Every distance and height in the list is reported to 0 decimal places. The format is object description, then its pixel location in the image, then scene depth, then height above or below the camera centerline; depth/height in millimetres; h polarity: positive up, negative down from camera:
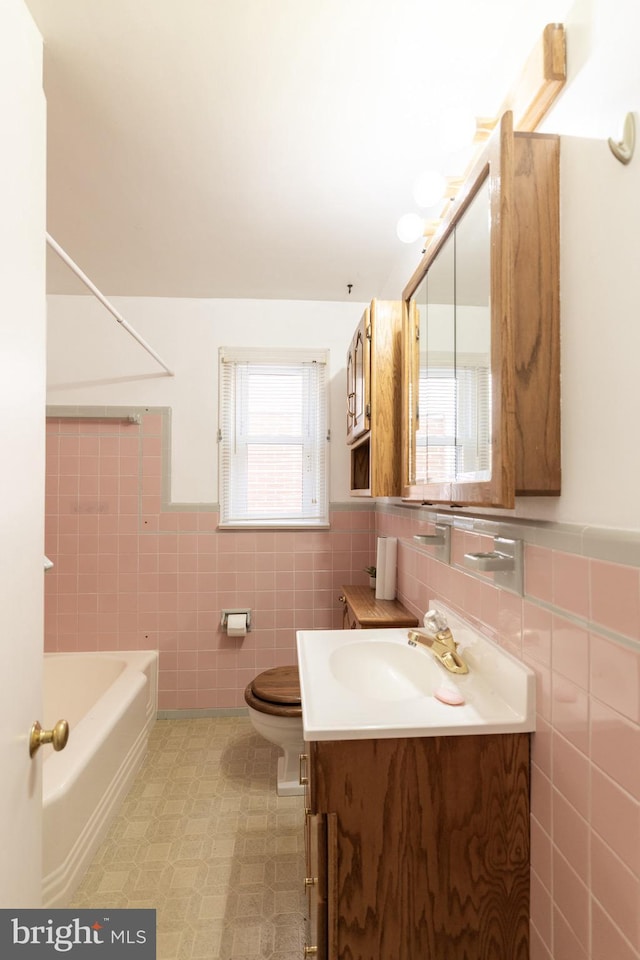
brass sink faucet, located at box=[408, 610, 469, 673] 1169 -449
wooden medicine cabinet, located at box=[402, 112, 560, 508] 778 +321
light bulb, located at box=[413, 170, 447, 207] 1067 +744
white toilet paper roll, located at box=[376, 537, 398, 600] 2023 -397
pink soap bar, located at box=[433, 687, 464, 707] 987 -490
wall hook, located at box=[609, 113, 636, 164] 647 +525
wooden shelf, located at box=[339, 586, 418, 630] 1660 -532
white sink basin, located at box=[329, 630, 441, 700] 1280 -572
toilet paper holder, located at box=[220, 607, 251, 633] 2500 -750
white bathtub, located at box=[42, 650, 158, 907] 1340 -1074
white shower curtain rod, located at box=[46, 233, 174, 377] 1213 +704
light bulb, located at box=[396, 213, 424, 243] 1198 +724
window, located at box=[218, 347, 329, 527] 2578 +290
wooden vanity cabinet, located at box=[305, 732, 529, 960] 871 -741
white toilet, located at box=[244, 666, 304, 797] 1773 -971
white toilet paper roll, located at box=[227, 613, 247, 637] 2430 -794
